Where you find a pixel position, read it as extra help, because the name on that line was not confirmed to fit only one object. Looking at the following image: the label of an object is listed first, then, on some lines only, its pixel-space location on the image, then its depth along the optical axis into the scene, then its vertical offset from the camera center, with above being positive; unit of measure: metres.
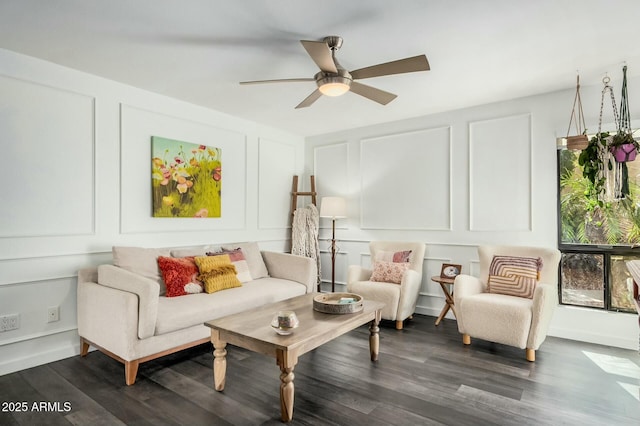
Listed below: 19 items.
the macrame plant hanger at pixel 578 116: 3.50 +0.94
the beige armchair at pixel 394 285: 3.72 -0.76
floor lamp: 4.76 +0.07
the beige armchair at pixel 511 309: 2.92 -0.80
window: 3.35 -0.23
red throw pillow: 3.16 -0.55
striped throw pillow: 3.27 -0.57
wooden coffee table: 2.05 -0.74
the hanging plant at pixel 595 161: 3.15 +0.46
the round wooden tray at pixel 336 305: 2.63 -0.68
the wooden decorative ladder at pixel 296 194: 5.27 +0.29
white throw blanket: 5.09 -0.27
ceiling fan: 2.21 +0.95
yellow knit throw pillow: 3.32 -0.56
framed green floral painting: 3.68 +0.38
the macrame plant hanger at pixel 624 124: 3.14 +0.81
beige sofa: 2.54 -0.75
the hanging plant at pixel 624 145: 3.02 +0.57
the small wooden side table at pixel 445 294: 3.85 -0.88
